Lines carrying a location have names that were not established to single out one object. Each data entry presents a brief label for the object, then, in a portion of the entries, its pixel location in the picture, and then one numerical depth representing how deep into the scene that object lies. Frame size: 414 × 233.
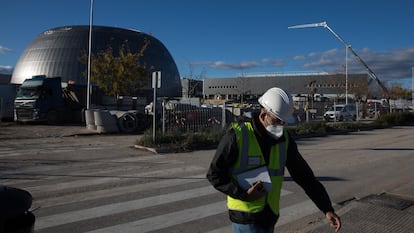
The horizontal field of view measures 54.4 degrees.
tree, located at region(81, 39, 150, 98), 40.00
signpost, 15.07
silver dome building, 84.59
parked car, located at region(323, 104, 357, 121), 37.19
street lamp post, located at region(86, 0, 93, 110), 29.86
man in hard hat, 2.80
